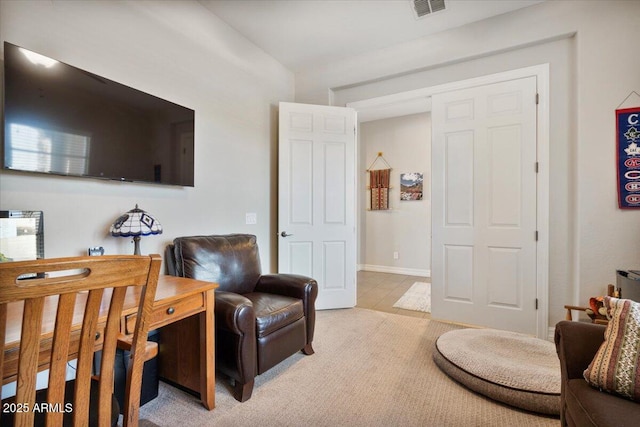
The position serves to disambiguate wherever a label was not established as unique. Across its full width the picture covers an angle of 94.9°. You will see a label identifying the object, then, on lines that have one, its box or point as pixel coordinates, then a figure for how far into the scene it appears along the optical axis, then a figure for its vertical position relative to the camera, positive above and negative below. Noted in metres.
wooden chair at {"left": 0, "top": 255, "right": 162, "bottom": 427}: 0.68 -0.33
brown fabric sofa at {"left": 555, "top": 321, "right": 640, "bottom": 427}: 0.94 -0.65
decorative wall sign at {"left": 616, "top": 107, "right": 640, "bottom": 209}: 2.19 +0.42
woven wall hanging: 5.25 +0.46
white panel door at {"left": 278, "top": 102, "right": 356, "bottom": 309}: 3.20 +0.15
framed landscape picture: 5.01 +0.44
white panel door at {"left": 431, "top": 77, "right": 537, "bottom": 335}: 2.60 +0.05
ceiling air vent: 2.51 +1.79
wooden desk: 0.90 -0.44
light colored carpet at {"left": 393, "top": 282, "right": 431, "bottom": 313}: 3.38 -1.10
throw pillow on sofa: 1.01 -0.52
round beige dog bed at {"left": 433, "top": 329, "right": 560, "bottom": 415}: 1.58 -0.94
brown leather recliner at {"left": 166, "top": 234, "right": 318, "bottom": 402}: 1.68 -0.63
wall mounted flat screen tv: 1.45 +0.50
